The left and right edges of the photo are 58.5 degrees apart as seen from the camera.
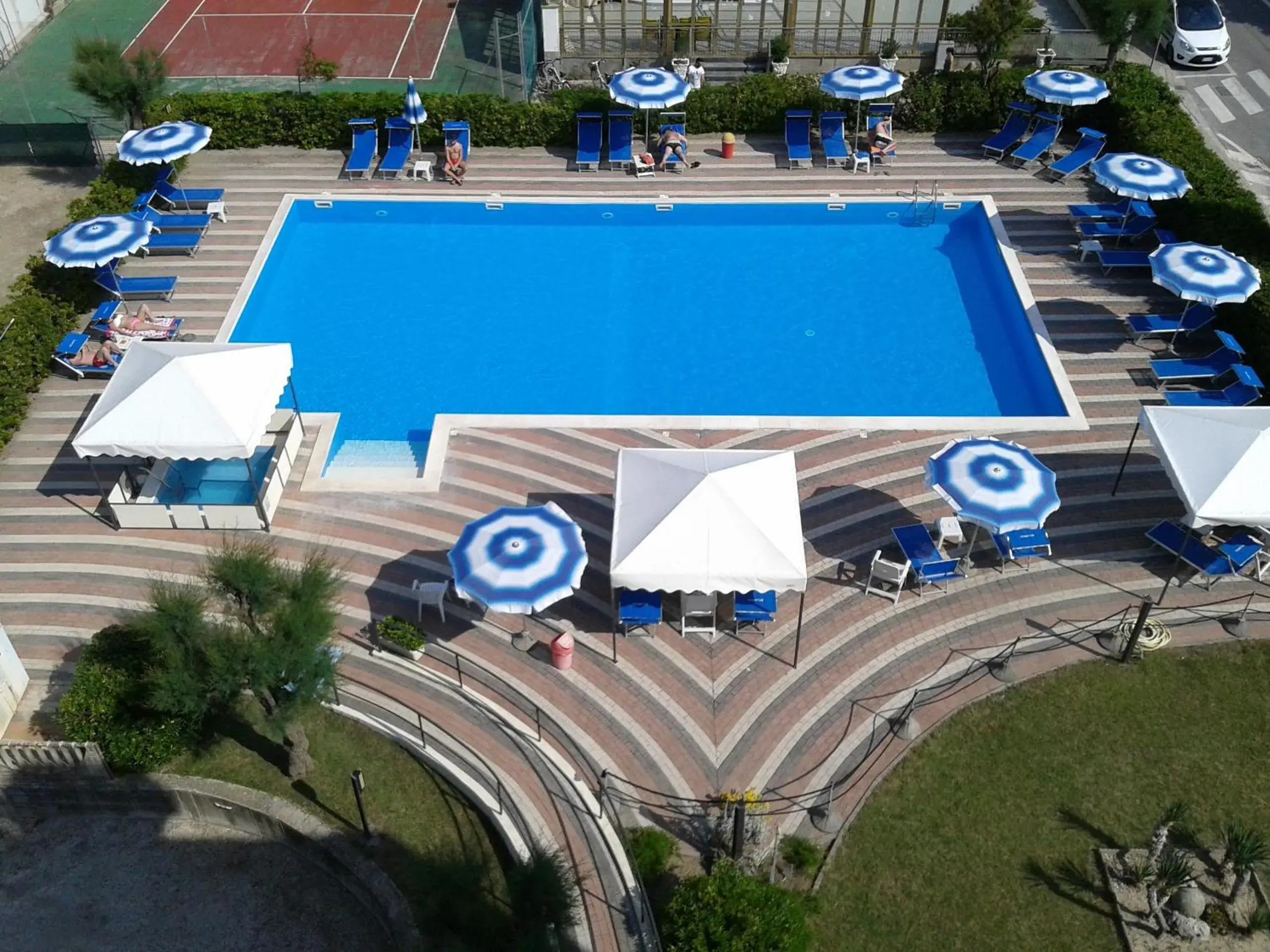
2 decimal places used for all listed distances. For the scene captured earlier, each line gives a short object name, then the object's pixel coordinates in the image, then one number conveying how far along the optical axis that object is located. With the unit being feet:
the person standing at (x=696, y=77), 104.01
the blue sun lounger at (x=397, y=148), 95.14
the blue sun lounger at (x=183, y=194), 89.76
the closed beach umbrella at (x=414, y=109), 94.32
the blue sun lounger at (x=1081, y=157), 93.97
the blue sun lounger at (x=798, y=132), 97.35
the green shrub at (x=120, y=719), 53.31
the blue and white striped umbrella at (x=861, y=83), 94.02
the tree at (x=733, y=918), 42.63
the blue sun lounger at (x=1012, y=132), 97.19
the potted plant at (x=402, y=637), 57.88
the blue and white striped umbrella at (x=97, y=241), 76.33
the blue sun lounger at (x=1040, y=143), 96.02
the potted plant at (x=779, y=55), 105.29
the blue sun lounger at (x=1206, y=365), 73.92
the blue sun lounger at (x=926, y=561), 61.57
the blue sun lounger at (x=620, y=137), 97.19
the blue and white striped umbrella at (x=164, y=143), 86.69
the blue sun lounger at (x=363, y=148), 94.99
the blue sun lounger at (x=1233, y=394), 70.74
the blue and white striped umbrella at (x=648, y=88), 93.09
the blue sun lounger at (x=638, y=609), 58.03
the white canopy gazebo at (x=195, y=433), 62.13
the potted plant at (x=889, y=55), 104.99
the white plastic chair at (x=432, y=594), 60.23
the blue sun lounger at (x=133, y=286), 80.28
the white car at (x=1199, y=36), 111.14
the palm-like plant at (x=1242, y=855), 48.19
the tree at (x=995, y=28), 96.73
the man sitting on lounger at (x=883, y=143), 96.63
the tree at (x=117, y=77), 89.45
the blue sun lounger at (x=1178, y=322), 76.43
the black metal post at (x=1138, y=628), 55.47
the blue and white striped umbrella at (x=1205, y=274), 72.08
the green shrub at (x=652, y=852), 49.26
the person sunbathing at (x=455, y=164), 94.99
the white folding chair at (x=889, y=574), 61.11
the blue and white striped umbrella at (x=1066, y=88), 92.63
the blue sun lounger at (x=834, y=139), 96.48
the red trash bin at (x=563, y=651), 57.57
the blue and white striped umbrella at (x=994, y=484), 58.75
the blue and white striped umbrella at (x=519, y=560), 55.36
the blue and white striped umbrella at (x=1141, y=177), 81.20
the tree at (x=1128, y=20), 97.30
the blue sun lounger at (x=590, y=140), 96.99
